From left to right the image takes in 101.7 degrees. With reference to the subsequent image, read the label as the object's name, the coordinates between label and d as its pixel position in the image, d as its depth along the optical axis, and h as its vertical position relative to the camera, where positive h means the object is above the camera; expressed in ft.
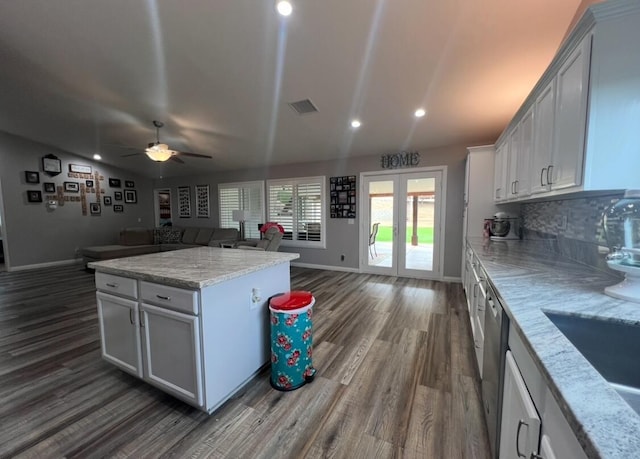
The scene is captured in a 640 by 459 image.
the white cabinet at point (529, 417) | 2.02 -1.94
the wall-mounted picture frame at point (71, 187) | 21.21 +2.31
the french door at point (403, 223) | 15.60 -0.58
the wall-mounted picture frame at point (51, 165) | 19.99 +3.88
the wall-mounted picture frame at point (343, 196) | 17.75 +1.22
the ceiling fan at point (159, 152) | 13.05 +3.18
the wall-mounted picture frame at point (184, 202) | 25.55 +1.24
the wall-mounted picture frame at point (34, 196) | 19.36 +1.44
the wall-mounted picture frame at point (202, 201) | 24.49 +1.27
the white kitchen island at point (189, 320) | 5.34 -2.40
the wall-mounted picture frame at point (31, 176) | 19.22 +2.87
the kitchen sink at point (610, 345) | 3.11 -1.65
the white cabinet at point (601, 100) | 3.92 +1.82
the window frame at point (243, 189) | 21.42 +1.57
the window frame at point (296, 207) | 18.86 +0.54
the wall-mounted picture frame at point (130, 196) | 25.16 +1.79
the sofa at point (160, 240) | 19.56 -2.17
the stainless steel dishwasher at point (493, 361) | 3.87 -2.50
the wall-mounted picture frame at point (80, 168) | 21.52 +3.89
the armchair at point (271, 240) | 16.24 -1.63
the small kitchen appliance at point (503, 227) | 10.67 -0.59
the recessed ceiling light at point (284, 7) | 6.79 +5.48
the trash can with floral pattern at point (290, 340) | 6.22 -3.06
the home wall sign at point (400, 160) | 15.76 +3.34
